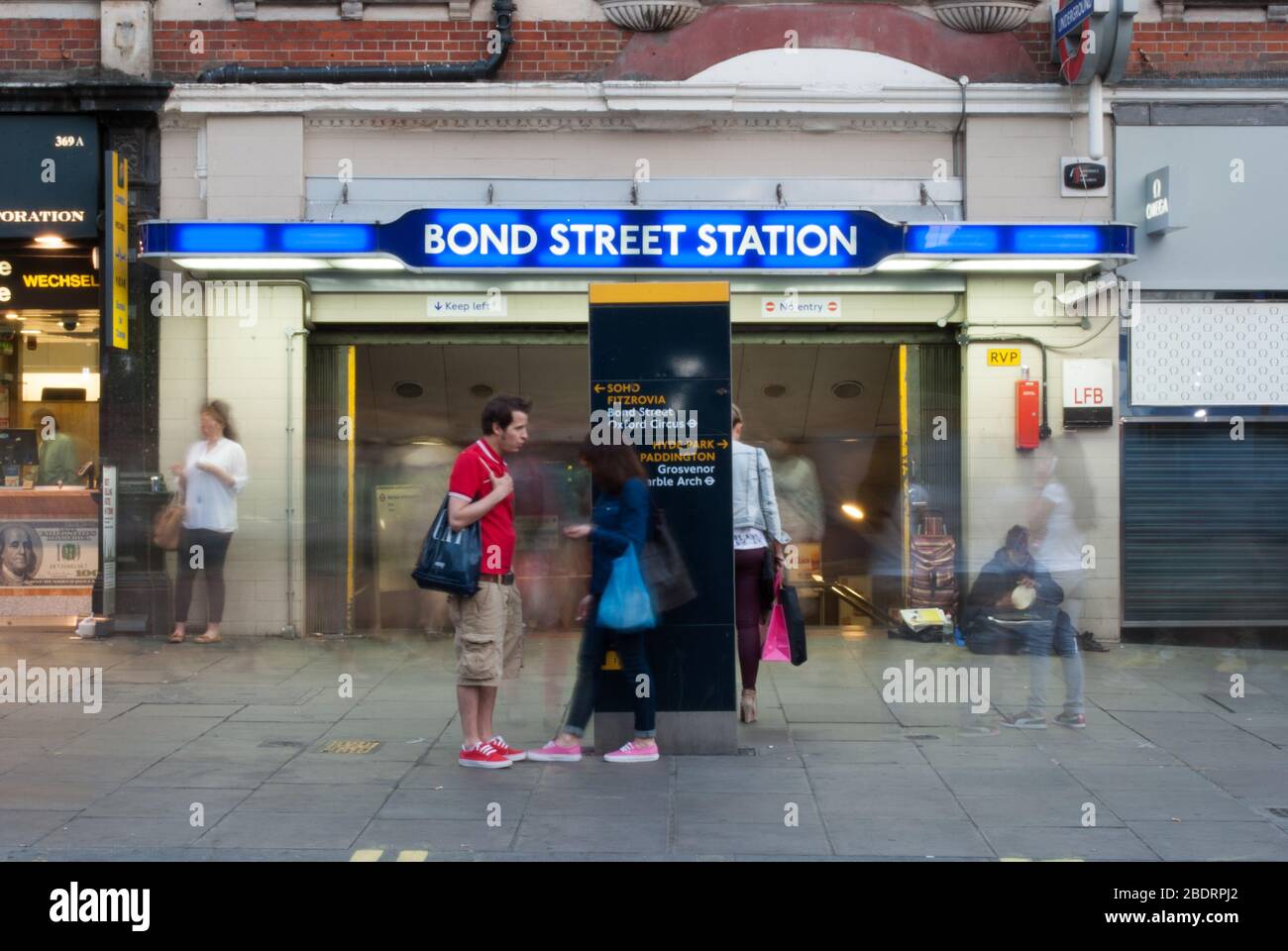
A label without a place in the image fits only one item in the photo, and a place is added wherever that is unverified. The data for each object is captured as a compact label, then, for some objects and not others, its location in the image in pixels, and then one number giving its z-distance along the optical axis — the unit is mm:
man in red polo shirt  6922
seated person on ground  7992
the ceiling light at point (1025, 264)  10977
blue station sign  10711
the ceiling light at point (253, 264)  10945
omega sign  11125
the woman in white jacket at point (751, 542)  8273
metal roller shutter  11477
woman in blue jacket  7090
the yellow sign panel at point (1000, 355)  11500
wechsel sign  11992
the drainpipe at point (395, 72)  11406
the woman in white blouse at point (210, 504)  11023
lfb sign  11375
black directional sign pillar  7324
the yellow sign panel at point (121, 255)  11156
